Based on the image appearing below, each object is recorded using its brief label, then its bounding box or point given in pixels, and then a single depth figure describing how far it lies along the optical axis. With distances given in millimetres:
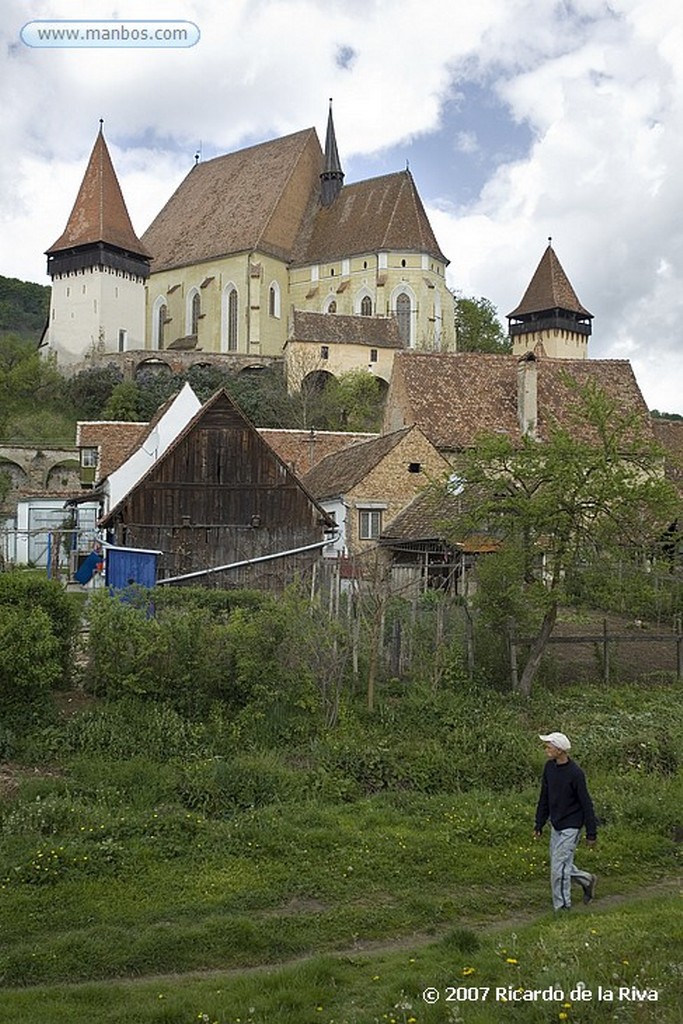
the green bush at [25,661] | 13914
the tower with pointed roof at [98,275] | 68500
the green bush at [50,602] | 14516
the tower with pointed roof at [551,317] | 74812
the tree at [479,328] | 75375
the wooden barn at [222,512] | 22891
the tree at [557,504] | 17188
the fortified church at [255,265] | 69125
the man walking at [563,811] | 9109
